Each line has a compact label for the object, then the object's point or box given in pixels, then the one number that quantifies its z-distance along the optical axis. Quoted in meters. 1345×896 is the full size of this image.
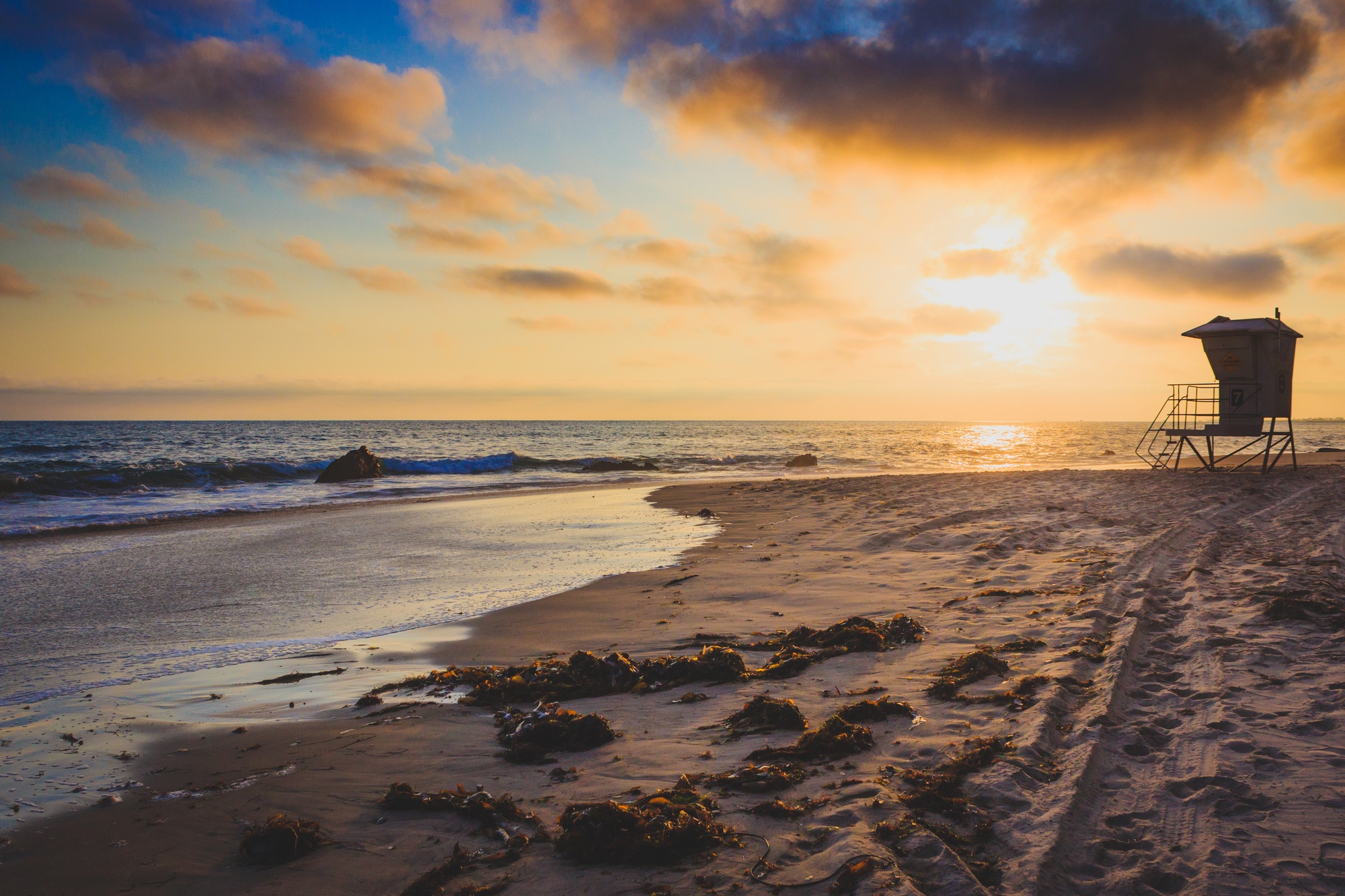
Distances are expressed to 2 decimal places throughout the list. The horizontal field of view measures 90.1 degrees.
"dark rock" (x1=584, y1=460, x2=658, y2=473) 33.66
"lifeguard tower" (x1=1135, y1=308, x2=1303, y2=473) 20.12
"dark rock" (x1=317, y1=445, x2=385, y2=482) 26.78
